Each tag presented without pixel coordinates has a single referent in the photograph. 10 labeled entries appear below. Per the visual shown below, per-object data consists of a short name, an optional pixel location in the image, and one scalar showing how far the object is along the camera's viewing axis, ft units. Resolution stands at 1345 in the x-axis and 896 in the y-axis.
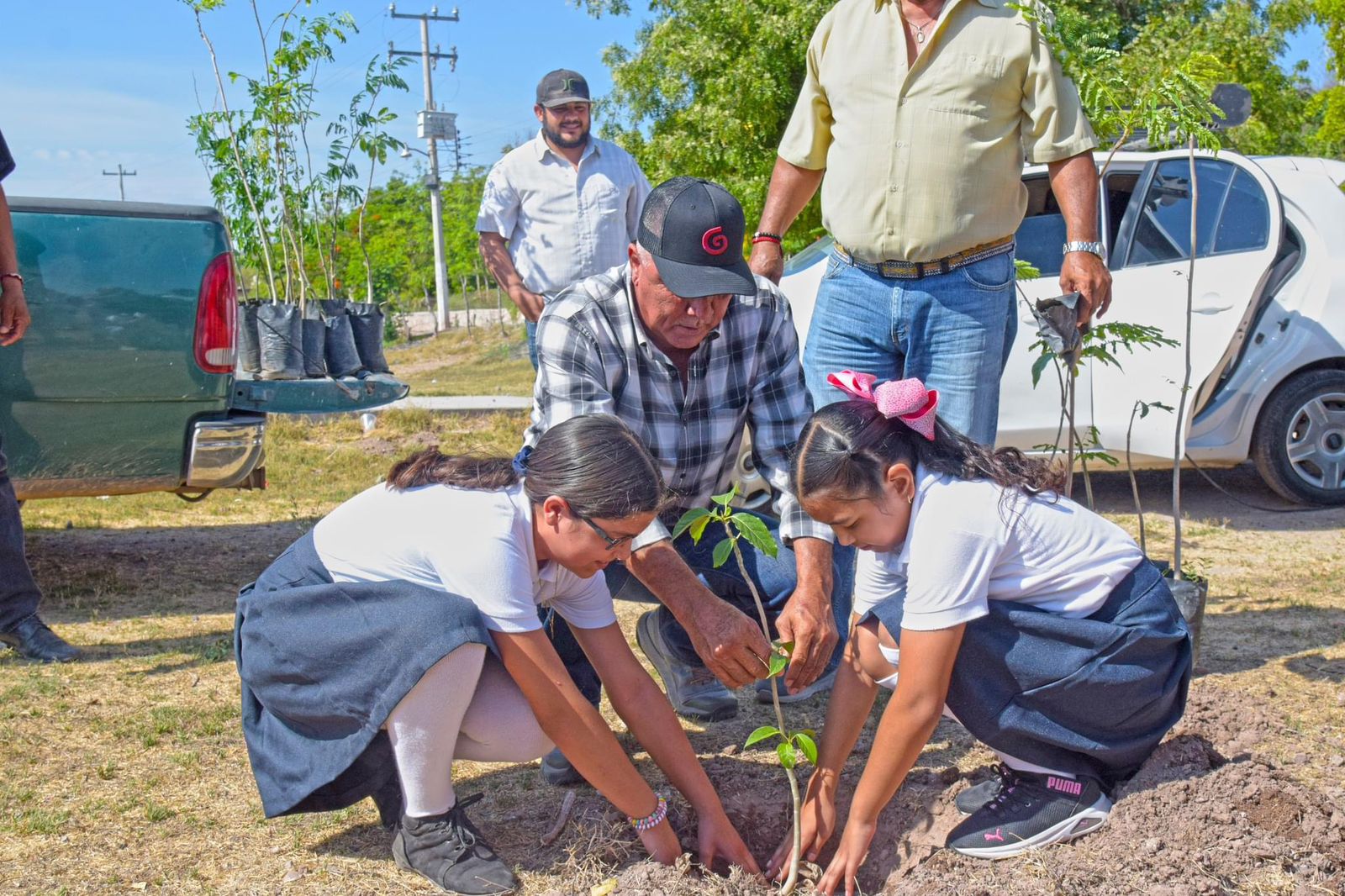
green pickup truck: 13.66
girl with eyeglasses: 7.39
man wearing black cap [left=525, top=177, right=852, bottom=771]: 8.53
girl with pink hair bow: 7.35
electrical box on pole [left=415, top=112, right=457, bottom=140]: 100.07
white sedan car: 17.98
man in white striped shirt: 16.87
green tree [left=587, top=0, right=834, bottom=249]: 34.30
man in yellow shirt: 10.19
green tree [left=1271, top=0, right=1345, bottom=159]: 31.78
